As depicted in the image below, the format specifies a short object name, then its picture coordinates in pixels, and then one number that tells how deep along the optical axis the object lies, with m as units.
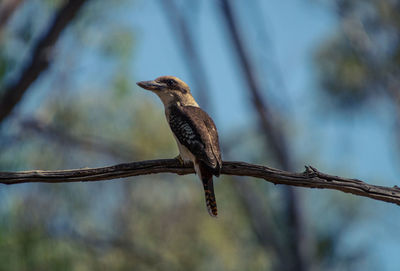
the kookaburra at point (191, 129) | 8.16
